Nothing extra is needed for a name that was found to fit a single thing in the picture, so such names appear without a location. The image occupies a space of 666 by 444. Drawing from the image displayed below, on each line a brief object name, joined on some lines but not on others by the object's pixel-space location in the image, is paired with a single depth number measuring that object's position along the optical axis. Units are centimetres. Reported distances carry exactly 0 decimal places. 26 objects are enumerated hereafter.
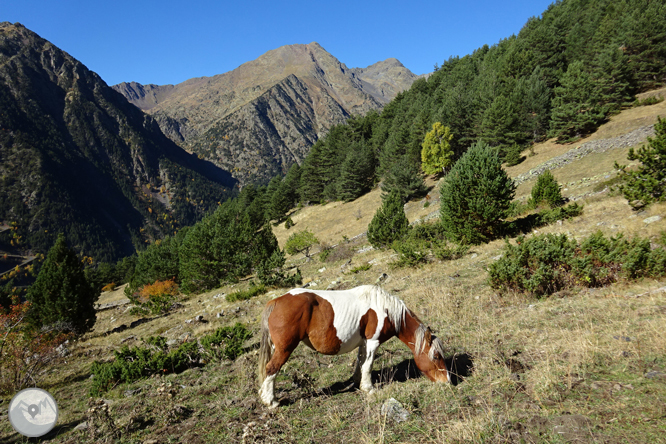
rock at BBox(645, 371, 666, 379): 382
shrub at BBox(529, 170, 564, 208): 1909
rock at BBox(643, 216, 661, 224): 1094
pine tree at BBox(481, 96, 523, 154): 4212
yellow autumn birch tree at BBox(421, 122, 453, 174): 4678
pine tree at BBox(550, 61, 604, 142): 3747
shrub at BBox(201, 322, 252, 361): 822
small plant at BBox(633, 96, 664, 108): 3534
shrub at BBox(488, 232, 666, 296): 739
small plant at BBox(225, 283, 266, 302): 1898
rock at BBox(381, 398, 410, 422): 409
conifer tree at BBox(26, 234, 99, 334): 1914
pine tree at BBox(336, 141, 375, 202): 5734
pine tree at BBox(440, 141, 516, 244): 1491
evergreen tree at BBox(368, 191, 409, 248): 2297
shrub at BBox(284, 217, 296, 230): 5828
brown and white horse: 496
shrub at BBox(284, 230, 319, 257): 3497
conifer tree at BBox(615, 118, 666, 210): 1135
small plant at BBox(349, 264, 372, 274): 1738
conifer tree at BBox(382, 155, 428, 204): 4448
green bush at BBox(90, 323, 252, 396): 755
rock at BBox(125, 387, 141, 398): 670
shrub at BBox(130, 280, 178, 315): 2194
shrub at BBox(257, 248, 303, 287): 1994
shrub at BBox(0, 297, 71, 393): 839
